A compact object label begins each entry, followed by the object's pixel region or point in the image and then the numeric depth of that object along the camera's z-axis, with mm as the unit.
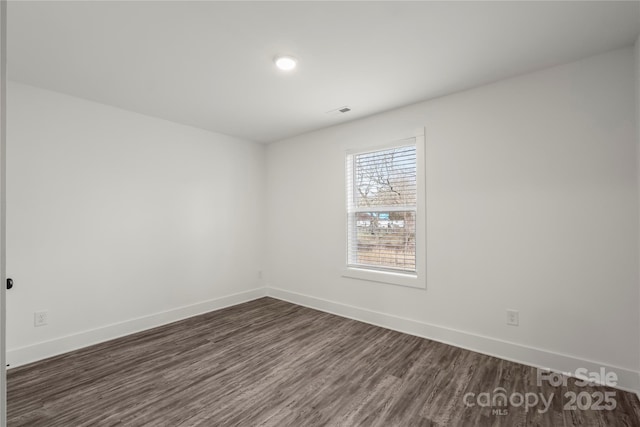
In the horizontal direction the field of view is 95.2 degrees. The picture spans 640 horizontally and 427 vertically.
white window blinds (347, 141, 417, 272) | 3398
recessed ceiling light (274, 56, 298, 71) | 2322
